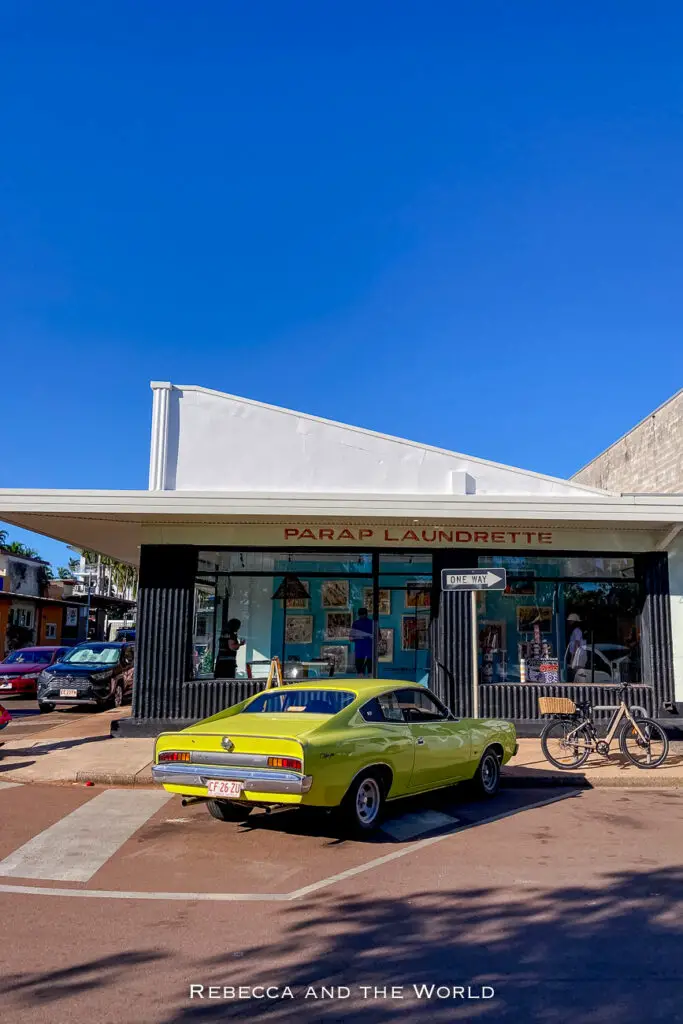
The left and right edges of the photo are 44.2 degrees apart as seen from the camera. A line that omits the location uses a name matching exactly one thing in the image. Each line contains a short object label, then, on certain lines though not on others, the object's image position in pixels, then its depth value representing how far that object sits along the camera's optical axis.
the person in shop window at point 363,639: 15.07
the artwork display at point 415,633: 15.05
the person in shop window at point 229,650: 14.74
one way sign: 11.39
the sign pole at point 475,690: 11.62
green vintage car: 7.01
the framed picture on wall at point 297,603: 14.97
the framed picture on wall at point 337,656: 15.03
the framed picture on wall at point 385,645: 15.05
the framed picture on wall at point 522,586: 14.91
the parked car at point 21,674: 23.69
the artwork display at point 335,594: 14.96
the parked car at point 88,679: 19.28
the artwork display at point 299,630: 14.99
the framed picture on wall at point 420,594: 14.94
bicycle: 11.02
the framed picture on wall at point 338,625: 15.05
